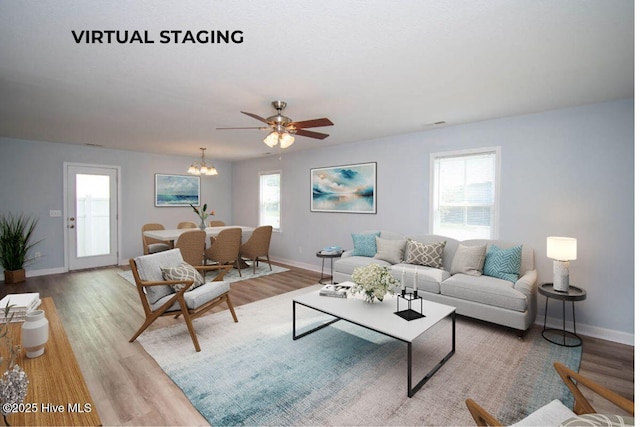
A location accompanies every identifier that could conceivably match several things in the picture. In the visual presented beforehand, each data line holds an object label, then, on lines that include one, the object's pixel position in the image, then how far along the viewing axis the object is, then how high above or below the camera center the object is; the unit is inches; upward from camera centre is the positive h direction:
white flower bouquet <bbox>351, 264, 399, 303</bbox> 110.7 -26.9
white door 234.4 -8.7
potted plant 200.4 -28.2
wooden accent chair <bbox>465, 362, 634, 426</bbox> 51.2 -35.7
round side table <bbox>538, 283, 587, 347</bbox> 116.0 -42.2
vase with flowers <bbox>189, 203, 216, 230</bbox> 225.9 -12.1
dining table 201.6 -19.2
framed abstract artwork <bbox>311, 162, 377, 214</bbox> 209.0 +14.8
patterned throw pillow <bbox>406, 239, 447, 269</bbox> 161.0 -23.8
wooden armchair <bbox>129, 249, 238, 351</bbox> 112.2 -33.3
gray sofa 124.2 -31.4
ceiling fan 118.2 +32.1
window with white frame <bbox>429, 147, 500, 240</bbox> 158.9 +9.2
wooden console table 43.8 -30.9
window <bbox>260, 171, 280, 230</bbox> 279.9 +8.2
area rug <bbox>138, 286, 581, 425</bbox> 79.5 -52.3
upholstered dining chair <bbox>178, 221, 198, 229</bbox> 260.0 -15.9
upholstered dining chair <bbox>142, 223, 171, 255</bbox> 217.0 -28.5
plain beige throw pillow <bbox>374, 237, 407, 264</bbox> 175.5 -24.3
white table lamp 118.8 -17.8
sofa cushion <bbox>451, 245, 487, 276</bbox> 145.0 -24.2
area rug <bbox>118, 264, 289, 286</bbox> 213.4 -49.9
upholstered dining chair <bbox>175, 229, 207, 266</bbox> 188.1 -24.5
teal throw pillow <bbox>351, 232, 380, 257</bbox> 190.0 -22.6
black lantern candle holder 100.5 -35.0
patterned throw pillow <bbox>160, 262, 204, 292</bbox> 119.1 -27.1
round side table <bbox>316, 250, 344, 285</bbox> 200.3 -30.6
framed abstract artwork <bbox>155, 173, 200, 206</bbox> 277.3 +15.5
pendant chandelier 229.0 +28.5
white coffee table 89.3 -36.1
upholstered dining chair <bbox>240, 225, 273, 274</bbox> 227.3 -28.2
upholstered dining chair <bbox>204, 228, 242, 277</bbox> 209.0 -28.3
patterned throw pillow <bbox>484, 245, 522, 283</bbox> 137.6 -24.5
